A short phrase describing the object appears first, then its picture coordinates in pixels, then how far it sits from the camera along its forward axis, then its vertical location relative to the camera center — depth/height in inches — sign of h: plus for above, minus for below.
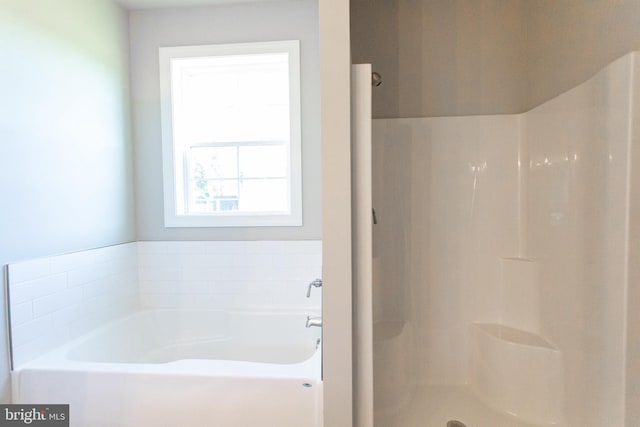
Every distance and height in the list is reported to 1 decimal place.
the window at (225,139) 96.5 +20.1
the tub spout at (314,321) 64.5 -23.6
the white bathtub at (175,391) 55.6 -33.0
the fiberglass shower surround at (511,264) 48.6 -12.9
